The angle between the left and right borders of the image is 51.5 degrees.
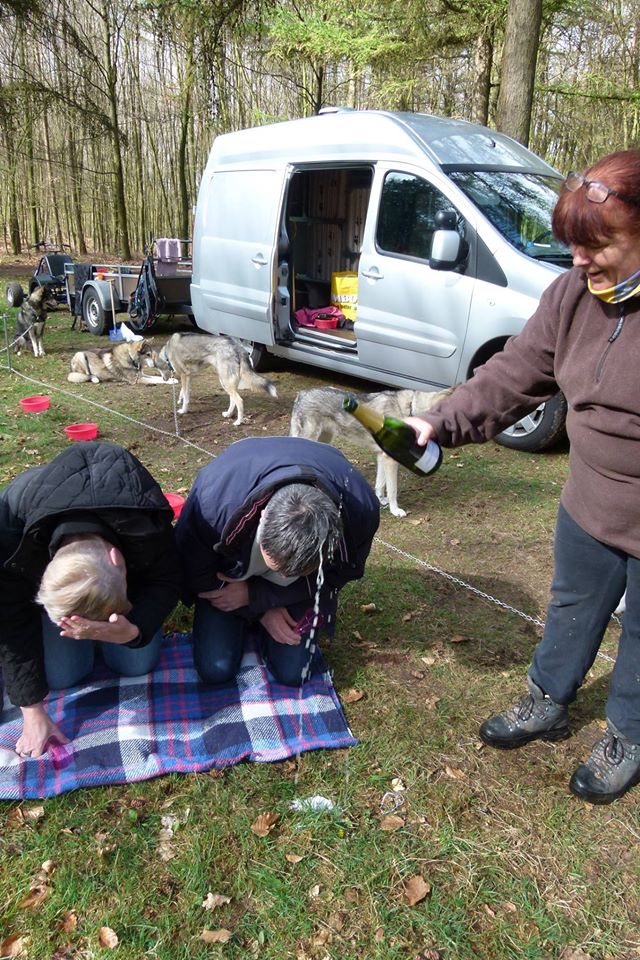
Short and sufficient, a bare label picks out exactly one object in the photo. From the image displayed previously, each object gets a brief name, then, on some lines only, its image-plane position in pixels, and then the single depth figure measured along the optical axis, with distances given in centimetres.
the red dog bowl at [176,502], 435
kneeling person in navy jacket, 230
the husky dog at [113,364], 859
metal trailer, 1048
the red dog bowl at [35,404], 683
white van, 571
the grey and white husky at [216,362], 700
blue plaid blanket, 259
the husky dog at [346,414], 503
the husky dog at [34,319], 951
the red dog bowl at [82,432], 605
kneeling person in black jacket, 214
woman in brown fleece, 188
